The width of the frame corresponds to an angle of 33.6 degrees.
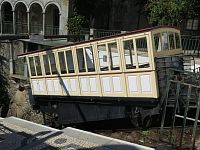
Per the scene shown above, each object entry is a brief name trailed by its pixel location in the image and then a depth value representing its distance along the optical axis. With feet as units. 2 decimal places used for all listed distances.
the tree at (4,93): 80.69
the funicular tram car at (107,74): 39.96
